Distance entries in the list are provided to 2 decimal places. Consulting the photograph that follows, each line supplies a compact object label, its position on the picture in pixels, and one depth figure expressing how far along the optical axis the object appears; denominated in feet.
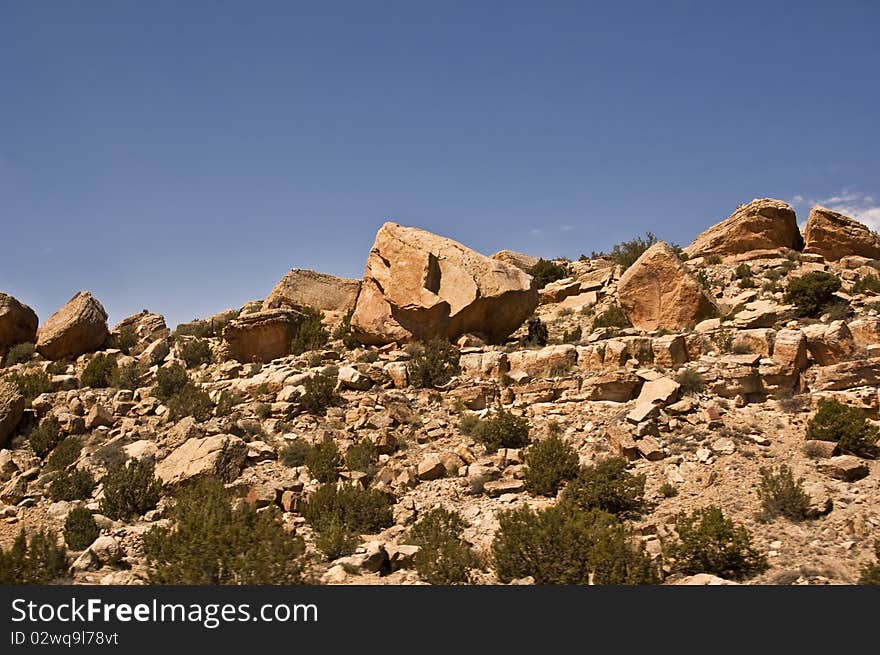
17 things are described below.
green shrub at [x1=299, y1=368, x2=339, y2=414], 49.24
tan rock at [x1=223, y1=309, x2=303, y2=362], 60.64
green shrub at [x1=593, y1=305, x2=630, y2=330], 59.00
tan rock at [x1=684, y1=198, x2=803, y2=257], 74.54
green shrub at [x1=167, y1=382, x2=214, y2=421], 49.52
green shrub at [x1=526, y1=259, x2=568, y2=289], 83.38
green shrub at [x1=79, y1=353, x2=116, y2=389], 60.23
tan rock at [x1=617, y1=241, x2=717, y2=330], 55.06
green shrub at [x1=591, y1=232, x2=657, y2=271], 78.26
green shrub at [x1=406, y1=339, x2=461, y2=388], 52.13
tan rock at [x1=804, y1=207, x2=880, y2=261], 72.43
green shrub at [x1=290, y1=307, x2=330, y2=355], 60.80
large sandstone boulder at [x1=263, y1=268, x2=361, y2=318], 70.28
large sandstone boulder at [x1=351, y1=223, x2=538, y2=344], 57.57
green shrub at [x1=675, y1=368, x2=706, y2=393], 45.03
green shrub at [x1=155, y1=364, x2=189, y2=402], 55.77
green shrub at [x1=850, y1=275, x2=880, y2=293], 59.11
